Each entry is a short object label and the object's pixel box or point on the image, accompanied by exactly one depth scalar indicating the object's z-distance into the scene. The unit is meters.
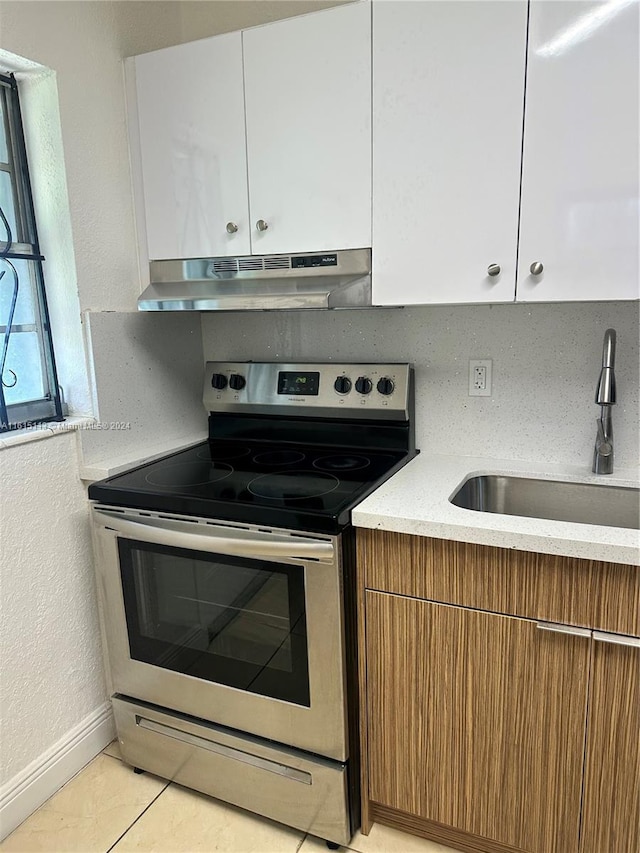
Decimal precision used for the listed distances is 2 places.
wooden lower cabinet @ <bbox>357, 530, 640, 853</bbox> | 1.20
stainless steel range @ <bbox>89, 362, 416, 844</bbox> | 1.39
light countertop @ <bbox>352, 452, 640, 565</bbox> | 1.15
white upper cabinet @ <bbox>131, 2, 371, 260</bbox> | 1.47
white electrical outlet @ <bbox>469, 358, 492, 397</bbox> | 1.76
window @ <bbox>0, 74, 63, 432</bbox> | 1.60
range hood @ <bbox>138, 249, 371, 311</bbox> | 1.53
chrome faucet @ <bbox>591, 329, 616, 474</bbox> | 1.49
